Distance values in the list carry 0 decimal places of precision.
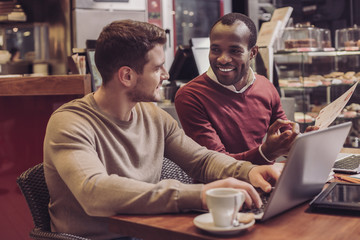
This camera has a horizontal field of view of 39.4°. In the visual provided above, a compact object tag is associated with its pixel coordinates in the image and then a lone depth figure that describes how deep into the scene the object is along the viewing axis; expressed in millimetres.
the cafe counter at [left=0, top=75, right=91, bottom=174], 2951
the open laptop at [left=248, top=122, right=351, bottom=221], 1177
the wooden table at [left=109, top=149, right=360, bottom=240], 1140
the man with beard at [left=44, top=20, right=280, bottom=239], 1329
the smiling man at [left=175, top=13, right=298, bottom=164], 2277
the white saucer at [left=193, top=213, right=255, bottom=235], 1117
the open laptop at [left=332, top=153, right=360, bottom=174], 1795
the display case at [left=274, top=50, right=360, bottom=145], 4129
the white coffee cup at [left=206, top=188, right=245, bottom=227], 1123
